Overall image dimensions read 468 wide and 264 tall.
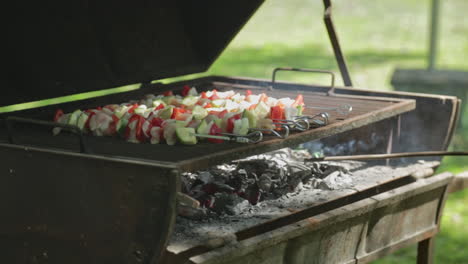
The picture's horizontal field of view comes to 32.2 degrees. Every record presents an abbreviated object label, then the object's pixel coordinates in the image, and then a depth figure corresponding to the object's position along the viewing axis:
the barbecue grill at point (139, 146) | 2.75
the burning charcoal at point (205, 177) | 3.59
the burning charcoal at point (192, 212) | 3.22
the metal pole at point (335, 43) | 4.32
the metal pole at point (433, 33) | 7.72
